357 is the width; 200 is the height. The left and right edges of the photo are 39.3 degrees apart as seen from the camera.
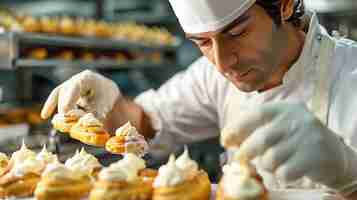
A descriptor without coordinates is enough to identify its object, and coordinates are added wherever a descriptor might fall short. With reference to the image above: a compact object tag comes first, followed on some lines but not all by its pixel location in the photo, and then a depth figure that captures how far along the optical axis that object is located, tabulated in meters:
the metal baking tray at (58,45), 2.92
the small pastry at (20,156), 1.47
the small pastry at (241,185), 1.12
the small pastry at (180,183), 1.22
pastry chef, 1.14
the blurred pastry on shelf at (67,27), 3.54
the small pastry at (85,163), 1.41
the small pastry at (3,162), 1.46
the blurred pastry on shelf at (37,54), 3.15
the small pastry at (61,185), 1.26
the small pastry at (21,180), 1.34
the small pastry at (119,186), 1.22
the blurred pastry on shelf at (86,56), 3.69
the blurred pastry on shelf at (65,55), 3.46
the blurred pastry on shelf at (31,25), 3.19
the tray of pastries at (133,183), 1.17
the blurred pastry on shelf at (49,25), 3.35
